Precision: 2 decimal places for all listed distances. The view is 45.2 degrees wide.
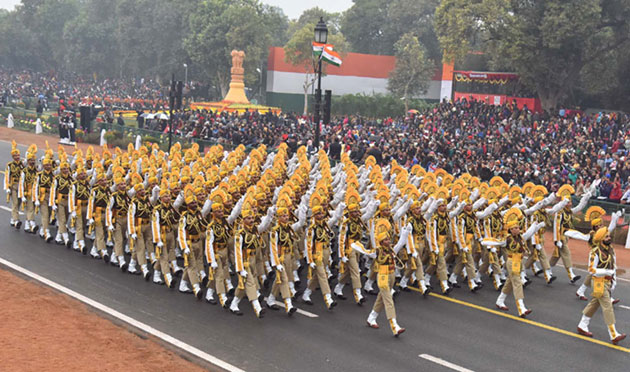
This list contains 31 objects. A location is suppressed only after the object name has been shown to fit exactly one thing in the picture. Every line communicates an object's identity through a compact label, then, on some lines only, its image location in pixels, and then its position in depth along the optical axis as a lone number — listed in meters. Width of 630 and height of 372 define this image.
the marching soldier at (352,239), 14.67
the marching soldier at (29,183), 19.08
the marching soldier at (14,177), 19.41
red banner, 49.38
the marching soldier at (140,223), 15.73
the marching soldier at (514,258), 14.28
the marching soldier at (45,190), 18.61
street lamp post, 24.68
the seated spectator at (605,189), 23.70
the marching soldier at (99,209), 17.00
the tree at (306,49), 64.88
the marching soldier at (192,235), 14.62
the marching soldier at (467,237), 16.08
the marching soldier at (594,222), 13.64
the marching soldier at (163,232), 15.14
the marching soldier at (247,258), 13.45
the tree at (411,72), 66.81
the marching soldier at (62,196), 18.16
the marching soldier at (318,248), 14.29
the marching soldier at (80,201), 17.67
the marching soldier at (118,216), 16.52
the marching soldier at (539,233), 16.56
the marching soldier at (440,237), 15.82
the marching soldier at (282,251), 13.70
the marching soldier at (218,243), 13.94
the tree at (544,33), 40.34
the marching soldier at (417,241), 15.48
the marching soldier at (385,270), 12.82
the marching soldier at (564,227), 16.80
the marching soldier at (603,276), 12.95
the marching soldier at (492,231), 16.09
